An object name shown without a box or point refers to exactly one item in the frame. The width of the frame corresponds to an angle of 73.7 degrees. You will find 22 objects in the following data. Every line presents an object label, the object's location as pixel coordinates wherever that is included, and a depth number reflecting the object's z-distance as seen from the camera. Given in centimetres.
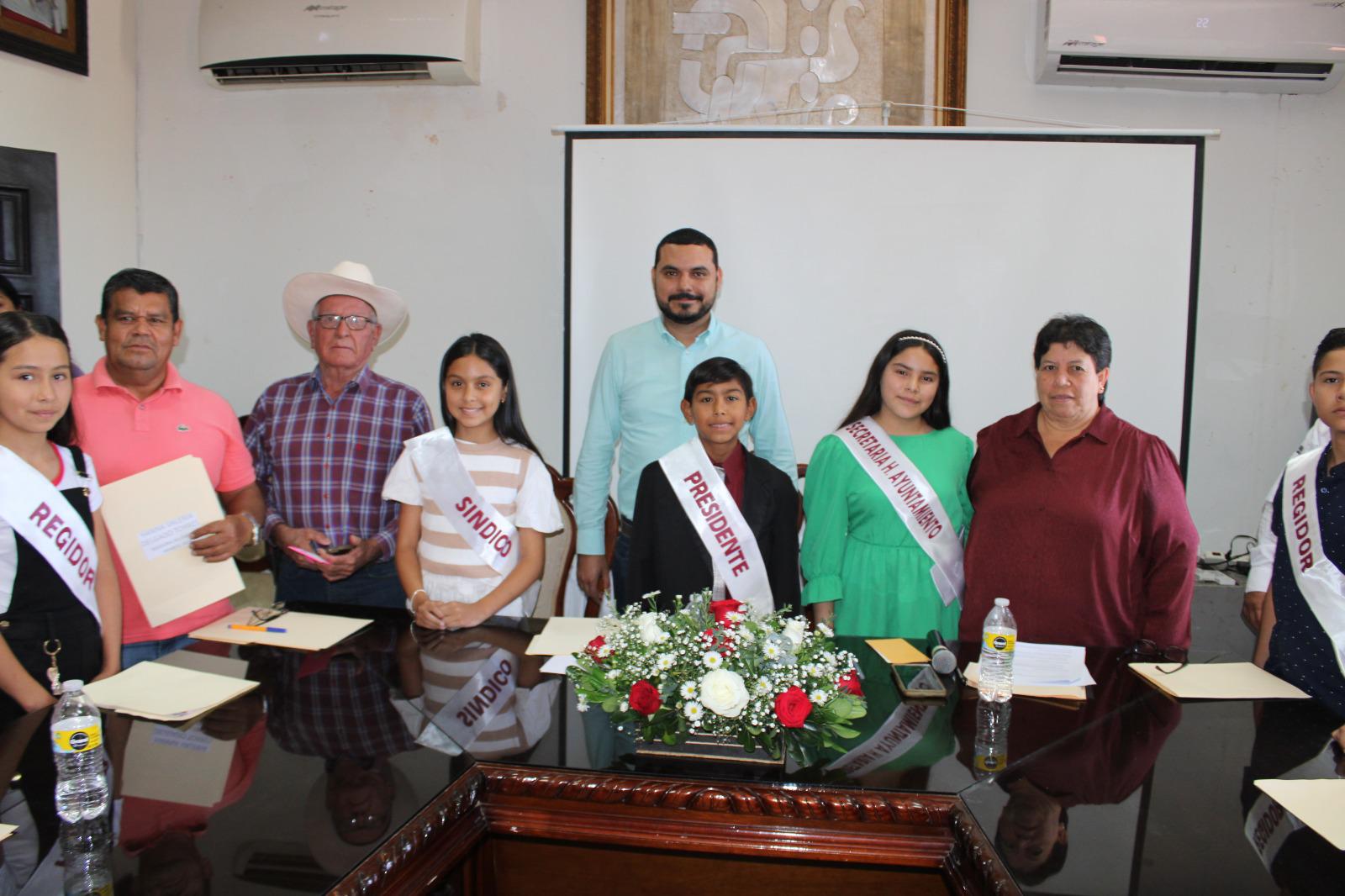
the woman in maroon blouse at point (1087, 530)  205
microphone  179
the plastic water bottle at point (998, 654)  164
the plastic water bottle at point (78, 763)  123
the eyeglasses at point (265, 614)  206
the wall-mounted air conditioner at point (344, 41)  358
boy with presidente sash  223
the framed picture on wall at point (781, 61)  362
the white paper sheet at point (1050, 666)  177
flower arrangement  139
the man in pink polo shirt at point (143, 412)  213
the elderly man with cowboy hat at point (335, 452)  252
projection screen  341
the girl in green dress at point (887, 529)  227
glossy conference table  116
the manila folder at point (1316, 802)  124
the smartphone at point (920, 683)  170
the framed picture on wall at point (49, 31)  330
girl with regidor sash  170
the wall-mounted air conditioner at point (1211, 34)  334
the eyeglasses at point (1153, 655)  192
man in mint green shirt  281
